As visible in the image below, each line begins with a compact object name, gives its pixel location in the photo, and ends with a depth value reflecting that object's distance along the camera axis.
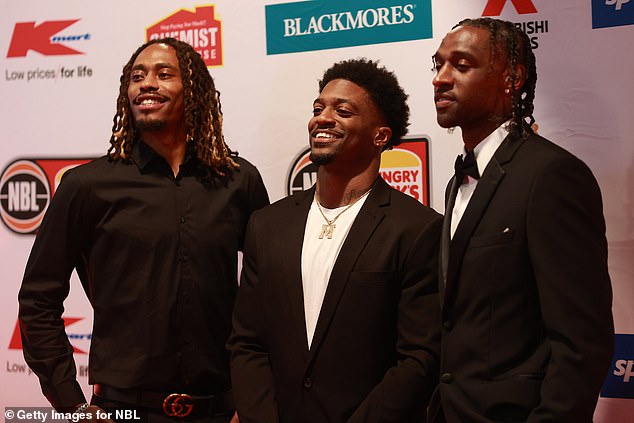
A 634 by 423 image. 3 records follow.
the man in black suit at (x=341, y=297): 2.28
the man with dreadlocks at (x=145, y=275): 2.61
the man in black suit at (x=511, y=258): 1.77
